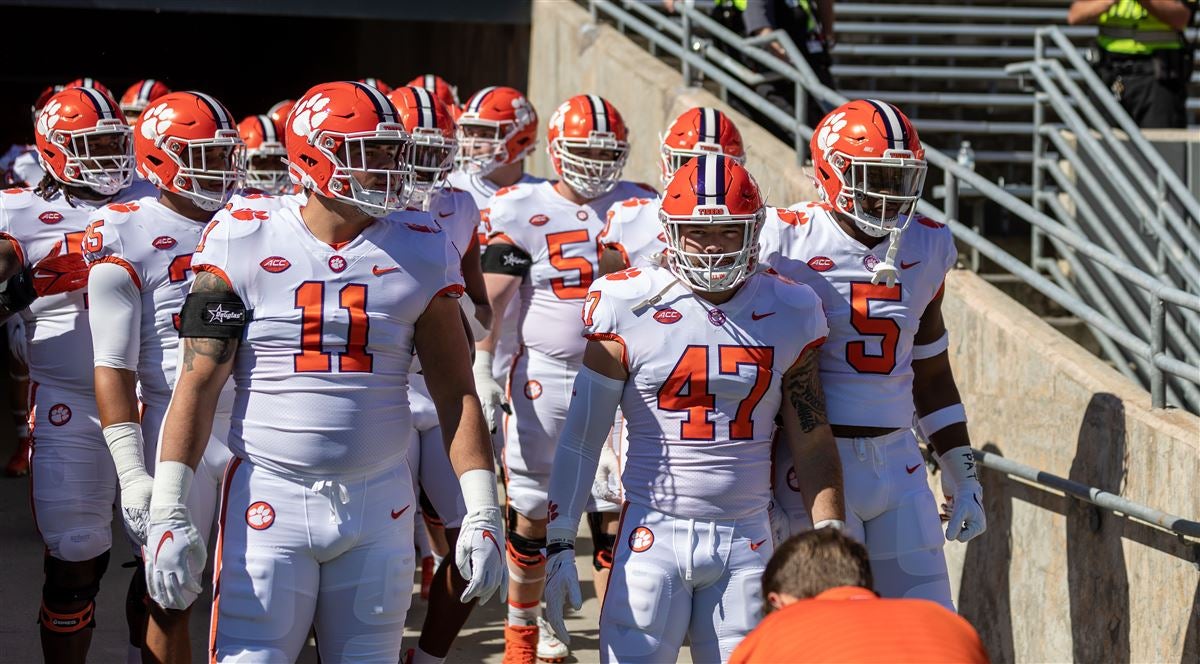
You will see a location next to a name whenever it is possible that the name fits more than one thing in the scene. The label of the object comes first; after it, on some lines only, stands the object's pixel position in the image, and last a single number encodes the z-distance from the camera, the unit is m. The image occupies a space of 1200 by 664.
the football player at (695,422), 8.10
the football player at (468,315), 10.62
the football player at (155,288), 8.97
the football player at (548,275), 12.41
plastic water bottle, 15.52
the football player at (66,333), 10.12
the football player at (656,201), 11.58
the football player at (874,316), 9.27
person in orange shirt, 5.21
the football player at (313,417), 7.44
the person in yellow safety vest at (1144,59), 17.16
